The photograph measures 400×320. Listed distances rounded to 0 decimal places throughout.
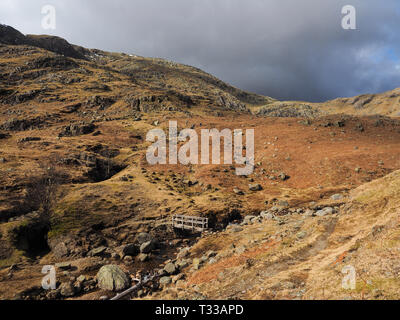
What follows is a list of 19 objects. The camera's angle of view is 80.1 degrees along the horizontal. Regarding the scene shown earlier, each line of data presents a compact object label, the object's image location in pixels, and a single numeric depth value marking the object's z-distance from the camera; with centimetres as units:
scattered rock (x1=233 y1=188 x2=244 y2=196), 3431
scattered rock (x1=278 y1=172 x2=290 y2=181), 3791
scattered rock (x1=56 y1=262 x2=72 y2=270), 1984
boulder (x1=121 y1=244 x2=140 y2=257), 2233
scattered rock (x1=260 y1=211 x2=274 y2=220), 2669
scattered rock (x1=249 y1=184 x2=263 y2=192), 3553
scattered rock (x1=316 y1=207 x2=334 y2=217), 2230
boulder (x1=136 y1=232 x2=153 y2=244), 2464
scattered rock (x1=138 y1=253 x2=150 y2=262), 2160
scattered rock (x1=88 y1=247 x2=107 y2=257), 2233
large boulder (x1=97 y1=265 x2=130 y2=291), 1700
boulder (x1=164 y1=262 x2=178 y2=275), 1841
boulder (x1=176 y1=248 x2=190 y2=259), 2153
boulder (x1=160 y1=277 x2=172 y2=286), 1686
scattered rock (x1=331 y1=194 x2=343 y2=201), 2905
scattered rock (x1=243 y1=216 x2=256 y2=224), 2693
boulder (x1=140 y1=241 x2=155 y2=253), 2281
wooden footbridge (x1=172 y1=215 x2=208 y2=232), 2636
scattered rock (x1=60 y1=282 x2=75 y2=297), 1662
